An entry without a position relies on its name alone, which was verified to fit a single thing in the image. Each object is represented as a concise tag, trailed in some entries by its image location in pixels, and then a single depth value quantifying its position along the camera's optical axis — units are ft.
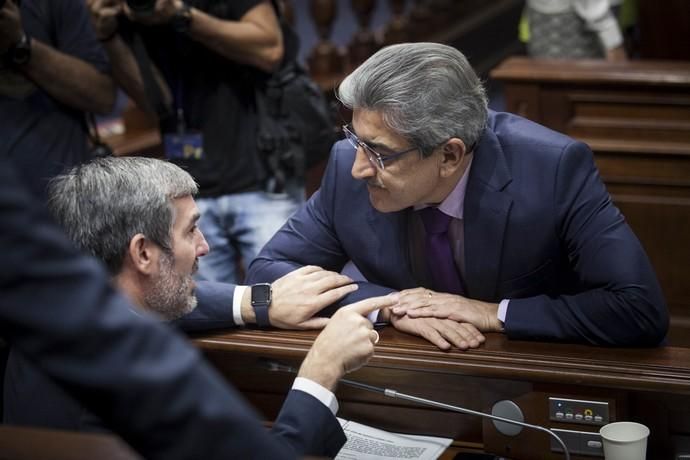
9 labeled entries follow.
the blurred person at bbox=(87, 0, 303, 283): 17.37
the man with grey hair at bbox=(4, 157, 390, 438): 14.55
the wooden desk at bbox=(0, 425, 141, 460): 10.98
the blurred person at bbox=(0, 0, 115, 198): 17.07
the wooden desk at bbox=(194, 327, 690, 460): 14.67
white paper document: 14.82
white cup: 14.37
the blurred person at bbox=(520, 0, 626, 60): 20.13
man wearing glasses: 15.15
